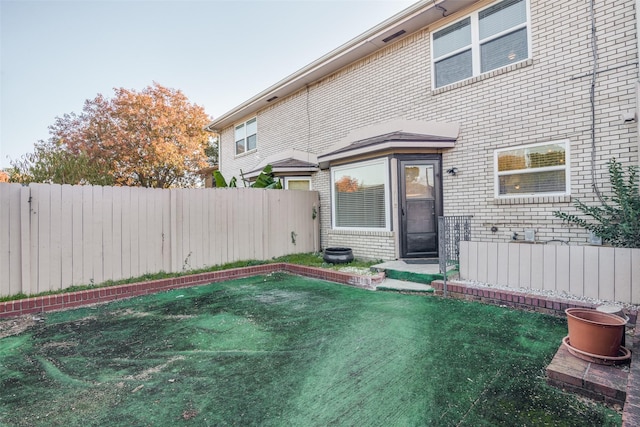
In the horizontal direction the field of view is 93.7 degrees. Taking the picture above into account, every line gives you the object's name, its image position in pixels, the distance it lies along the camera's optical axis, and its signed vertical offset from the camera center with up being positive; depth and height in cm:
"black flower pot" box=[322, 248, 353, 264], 718 -104
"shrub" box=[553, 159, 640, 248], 408 -6
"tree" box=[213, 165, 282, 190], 923 +104
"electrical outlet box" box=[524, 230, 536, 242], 544 -44
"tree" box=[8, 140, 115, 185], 973 +155
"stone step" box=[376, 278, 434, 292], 524 -135
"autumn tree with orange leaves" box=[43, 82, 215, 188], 1716 +478
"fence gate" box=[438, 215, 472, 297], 516 -42
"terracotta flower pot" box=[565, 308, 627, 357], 244 -103
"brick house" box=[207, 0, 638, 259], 500 +192
